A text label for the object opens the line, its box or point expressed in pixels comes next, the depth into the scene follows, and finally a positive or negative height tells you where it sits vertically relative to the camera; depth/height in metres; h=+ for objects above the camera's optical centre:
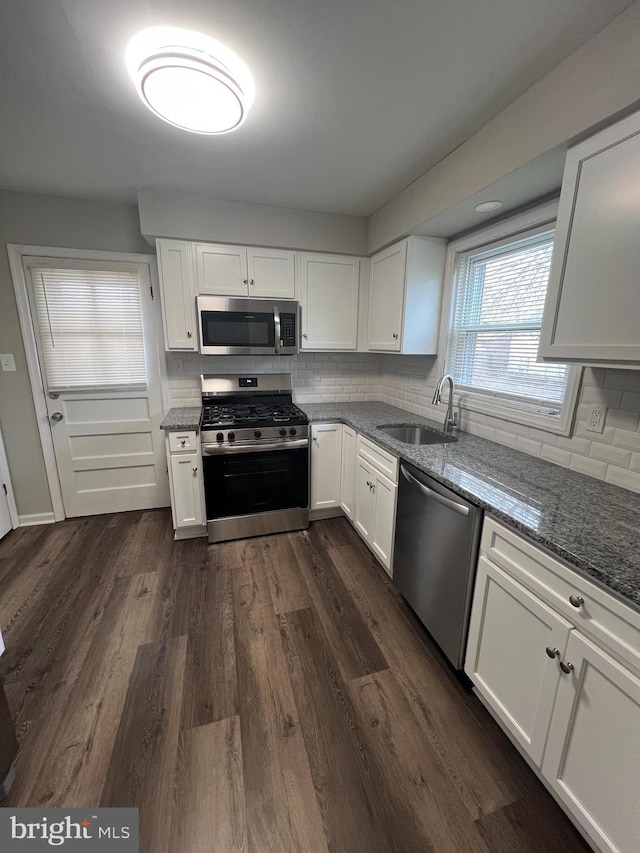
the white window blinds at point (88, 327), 2.61 +0.19
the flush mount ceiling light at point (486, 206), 1.78 +0.80
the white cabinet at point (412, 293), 2.40 +0.45
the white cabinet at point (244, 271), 2.55 +0.63
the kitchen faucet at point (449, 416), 2.16 -0.42
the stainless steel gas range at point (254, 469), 2.46 -0.88
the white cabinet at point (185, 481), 2.47 -0.97
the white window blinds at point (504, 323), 1.80 +0.20
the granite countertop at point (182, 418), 2.40 -0.50
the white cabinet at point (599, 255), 1.09 +0.35
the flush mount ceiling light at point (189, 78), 1.15 +0.97
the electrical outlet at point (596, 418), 1.51 -0.28
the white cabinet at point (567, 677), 0.88 -0.98
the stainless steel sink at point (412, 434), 2.46 -0.58
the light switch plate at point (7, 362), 2.55 -0.09
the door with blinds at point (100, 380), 2.63 -0.23
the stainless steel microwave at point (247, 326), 2.56 +0.21
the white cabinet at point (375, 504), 2.08 -1.00
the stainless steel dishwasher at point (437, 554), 1.42 -0.95
